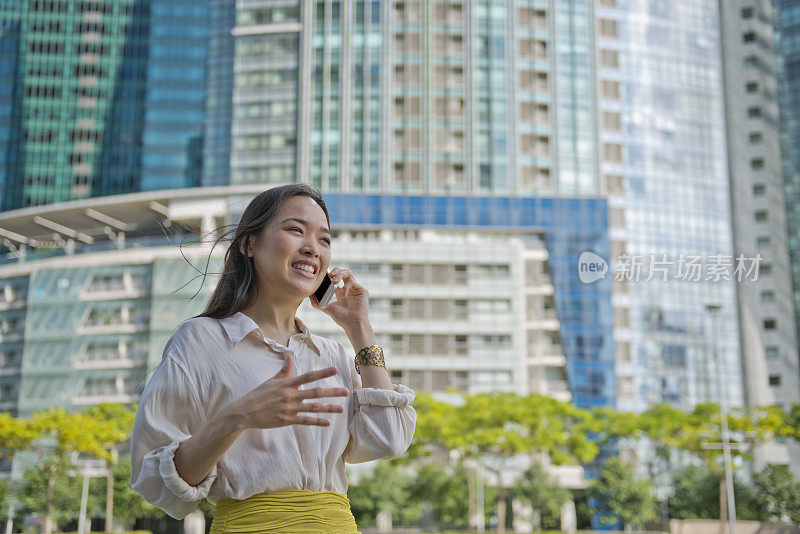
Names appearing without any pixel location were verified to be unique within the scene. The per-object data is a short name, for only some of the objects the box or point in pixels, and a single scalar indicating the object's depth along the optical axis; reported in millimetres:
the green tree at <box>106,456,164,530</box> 27734
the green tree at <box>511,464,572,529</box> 29516
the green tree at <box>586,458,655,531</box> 29234
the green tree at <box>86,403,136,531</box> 24312
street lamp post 20828
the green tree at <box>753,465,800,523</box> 21595
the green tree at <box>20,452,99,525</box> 24406
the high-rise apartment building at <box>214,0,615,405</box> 41219
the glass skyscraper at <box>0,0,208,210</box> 45062
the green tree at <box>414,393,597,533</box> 24172
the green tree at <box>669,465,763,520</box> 23797
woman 1619
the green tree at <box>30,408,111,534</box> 22812
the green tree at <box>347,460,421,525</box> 29125
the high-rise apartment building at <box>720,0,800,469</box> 45406
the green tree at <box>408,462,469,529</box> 28344
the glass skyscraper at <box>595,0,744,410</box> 42094
